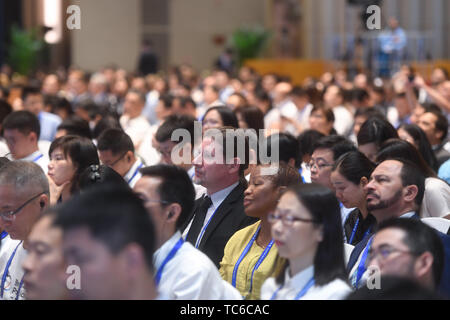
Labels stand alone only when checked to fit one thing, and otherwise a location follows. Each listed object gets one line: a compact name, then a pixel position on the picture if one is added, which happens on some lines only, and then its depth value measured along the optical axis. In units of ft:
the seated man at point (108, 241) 12.22
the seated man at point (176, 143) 32.47
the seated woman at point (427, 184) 25.94
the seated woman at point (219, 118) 35.87
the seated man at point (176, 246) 16.07
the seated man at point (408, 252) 15.56
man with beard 22.38
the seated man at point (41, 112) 46.81
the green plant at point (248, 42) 118.34
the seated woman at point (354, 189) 24.32
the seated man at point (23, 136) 33.76
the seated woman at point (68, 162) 27.45
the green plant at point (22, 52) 120.03
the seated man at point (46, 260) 12.62
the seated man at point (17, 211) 20.34
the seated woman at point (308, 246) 15.70
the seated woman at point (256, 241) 20.24
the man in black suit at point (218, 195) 23.67
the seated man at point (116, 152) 31.01
